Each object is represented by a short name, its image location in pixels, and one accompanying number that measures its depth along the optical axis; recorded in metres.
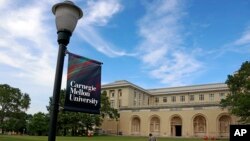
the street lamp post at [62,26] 6.23
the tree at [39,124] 65.44
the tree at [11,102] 76.06
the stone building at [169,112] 62.31
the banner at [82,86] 7.10
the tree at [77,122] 61.06
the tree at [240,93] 44.12
